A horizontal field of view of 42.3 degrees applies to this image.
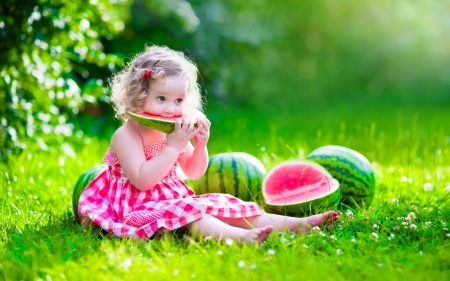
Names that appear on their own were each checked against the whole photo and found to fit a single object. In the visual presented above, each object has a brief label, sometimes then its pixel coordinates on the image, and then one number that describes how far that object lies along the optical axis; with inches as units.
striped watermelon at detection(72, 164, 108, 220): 151.5
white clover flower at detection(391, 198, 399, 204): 151.2
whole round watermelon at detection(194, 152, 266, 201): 164.1
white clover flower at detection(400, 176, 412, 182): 171.4
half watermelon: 147.0
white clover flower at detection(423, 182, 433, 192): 164.2
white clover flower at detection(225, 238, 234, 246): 113.4
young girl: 128.9
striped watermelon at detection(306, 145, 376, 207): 155.8
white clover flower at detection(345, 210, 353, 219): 138.6
